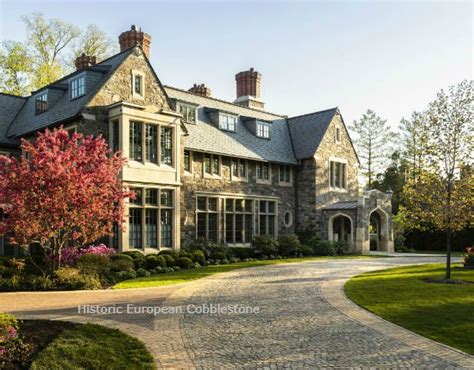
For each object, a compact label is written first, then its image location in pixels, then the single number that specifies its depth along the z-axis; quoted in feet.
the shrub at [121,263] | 53.06
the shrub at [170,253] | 62.72
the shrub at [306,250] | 86.11
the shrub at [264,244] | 80.12
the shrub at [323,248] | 89.04
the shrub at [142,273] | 54.24
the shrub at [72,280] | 44.01
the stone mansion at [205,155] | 65.26
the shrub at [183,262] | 61.98
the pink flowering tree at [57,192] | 44.06
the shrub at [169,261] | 60.44
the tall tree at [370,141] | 163.12
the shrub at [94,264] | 48.23
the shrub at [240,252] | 75.64
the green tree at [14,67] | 115.14
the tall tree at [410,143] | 149.28
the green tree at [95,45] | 129.80
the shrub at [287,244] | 83.25
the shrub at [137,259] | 56.85
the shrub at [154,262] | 58.49
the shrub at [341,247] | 91.04
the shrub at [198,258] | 65.92
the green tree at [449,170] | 48.88
